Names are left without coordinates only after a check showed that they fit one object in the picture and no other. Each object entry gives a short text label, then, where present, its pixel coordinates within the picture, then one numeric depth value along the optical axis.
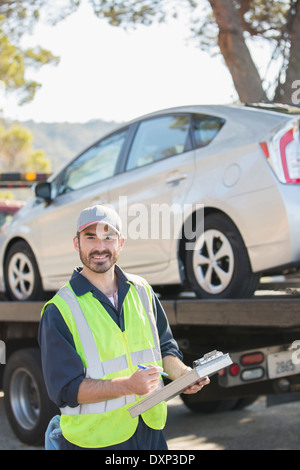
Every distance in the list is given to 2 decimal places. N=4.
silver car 4.38
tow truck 4.21
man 2.41
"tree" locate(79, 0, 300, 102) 7.45
